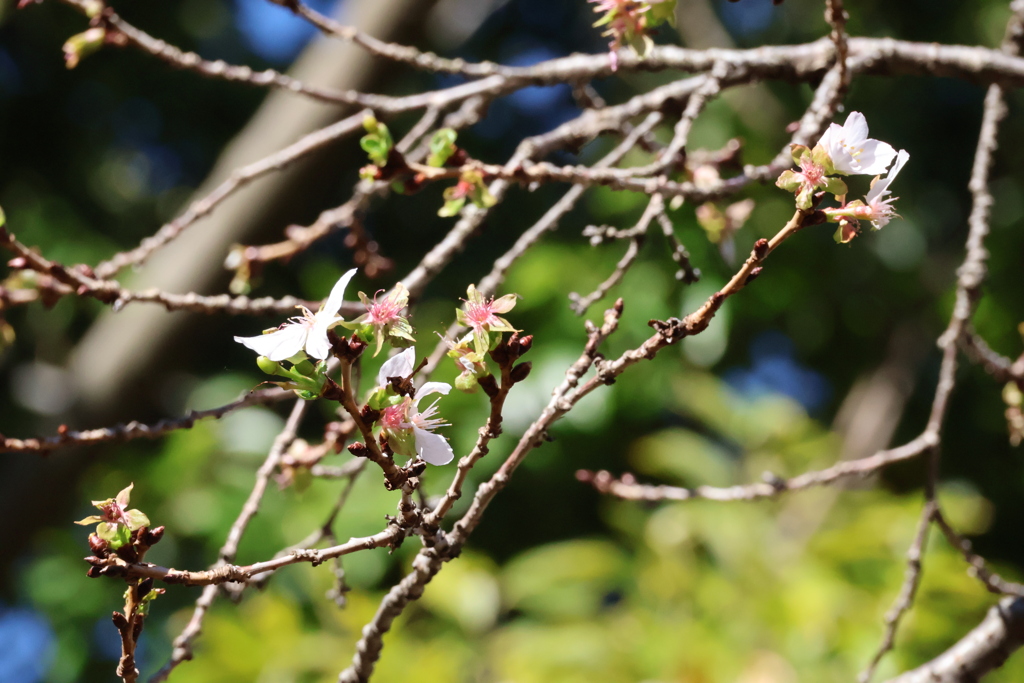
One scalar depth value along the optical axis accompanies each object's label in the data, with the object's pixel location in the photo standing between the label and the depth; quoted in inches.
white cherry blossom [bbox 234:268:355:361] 53.8
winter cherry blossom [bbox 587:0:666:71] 58.3
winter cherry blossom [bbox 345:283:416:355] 54.4
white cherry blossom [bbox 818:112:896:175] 54.5
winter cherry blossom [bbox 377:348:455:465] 54.3
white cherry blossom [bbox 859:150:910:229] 54.6
